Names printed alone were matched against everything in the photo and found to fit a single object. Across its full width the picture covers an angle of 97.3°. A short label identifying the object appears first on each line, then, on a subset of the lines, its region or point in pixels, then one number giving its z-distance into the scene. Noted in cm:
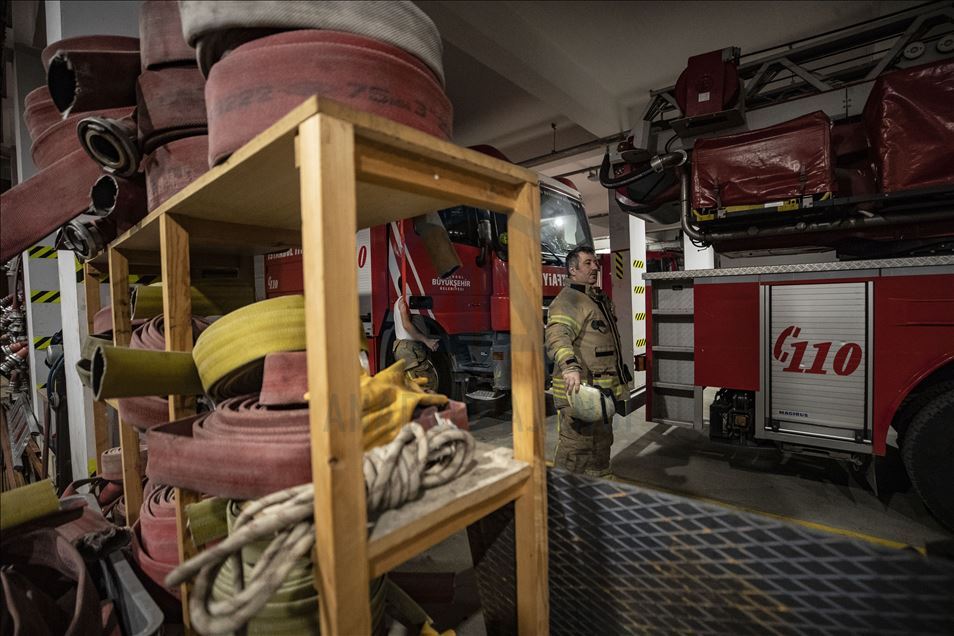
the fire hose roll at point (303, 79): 71
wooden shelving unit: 57
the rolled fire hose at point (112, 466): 179
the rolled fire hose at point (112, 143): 106
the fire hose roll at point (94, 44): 126
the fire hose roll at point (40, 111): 155
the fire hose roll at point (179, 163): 109
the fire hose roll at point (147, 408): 124
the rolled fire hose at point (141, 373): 80
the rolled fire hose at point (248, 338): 87
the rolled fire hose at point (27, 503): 103
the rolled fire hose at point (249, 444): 69
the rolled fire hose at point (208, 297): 139
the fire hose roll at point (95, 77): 120
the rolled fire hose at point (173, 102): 110
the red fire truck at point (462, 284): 381
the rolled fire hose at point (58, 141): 135
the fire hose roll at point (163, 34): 107
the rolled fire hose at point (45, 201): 103
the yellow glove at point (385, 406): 80
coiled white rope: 56
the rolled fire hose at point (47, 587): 86
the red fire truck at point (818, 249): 240
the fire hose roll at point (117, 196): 124
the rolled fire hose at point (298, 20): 72
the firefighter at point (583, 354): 288
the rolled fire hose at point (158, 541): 120
